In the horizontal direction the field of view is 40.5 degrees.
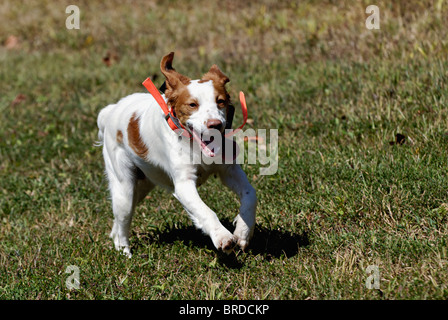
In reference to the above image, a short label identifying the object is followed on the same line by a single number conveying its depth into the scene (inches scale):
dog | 148.7
